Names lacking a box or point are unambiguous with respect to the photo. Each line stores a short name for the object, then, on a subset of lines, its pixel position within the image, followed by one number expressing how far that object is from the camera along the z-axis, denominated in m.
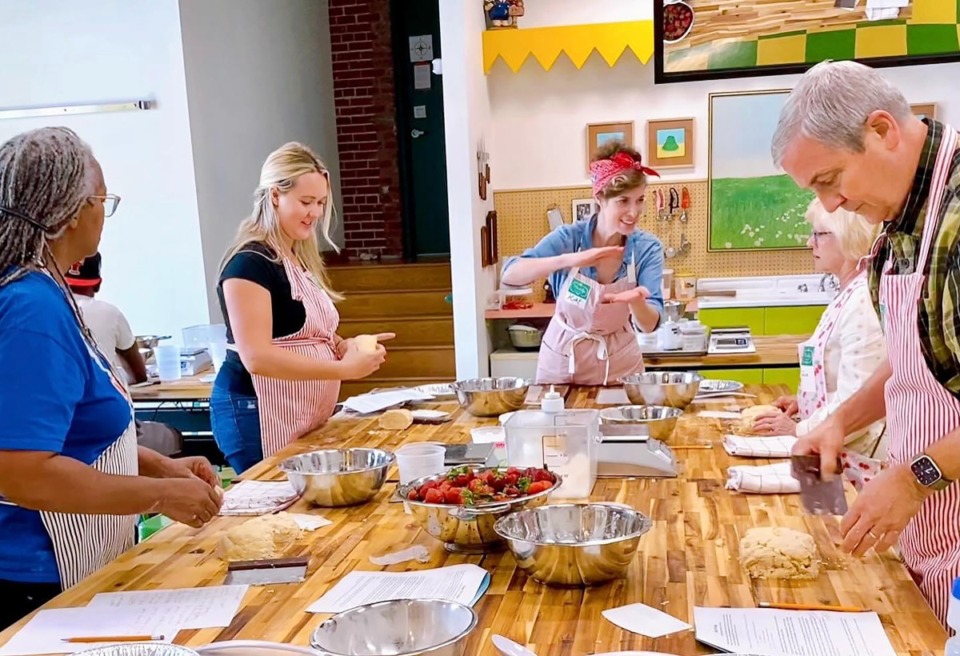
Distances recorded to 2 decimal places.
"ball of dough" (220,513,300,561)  1.72
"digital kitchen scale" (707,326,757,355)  4.39
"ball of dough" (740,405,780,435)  2.55
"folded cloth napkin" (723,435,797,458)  2.26
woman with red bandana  3.33
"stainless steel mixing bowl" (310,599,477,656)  1.27
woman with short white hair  2.14
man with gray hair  1.48
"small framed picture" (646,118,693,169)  6.07
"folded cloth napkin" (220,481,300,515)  2.04
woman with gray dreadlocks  1.54
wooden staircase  6.24
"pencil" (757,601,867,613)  1.38
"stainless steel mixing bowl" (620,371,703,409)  2.81
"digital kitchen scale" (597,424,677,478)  2.17
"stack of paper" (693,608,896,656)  1.25
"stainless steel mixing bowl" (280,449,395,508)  2.02
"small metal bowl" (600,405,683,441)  2.47
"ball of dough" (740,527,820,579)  1.52
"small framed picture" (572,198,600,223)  6.23
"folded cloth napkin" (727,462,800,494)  1.99
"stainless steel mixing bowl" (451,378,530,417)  2.90
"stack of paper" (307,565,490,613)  1.48
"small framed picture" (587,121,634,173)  6.10
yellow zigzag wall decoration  5.71
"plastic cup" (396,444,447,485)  2.06
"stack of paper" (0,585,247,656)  1.39
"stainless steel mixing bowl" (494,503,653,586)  1.47
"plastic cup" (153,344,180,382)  4.32
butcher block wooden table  1.35
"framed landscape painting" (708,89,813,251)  5.97
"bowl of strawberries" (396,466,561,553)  1.66
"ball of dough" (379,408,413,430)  2.77
